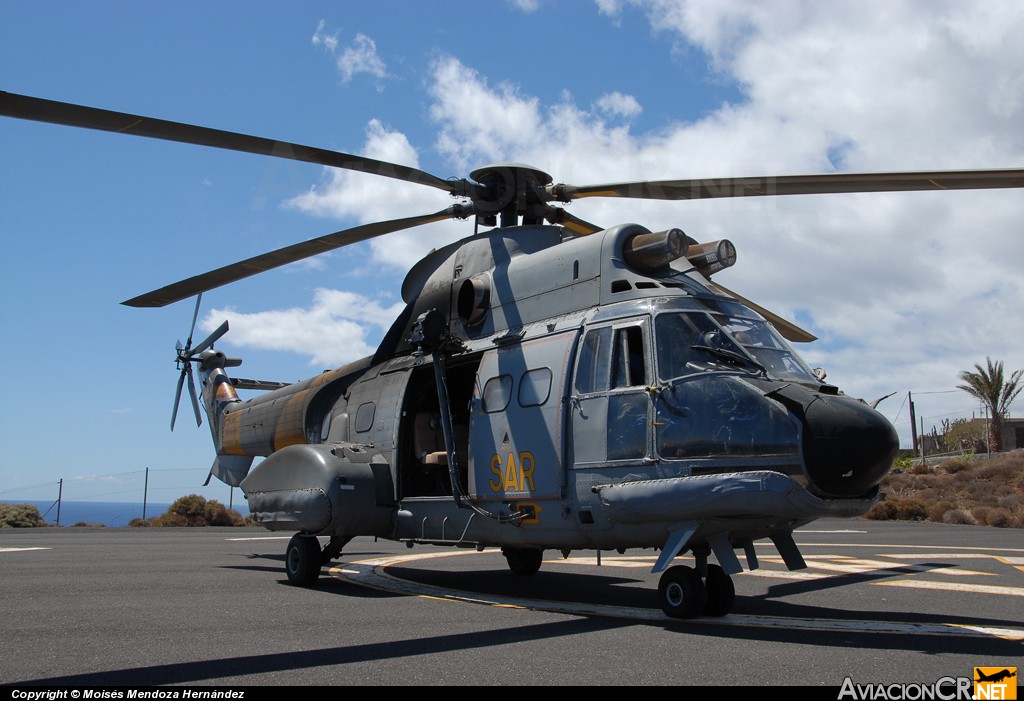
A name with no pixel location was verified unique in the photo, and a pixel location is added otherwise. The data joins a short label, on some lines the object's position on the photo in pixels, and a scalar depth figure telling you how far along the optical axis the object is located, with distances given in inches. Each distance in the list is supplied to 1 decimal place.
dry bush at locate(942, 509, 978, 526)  954.1
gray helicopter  266.4
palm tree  1690.5
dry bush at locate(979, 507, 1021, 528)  899.4
